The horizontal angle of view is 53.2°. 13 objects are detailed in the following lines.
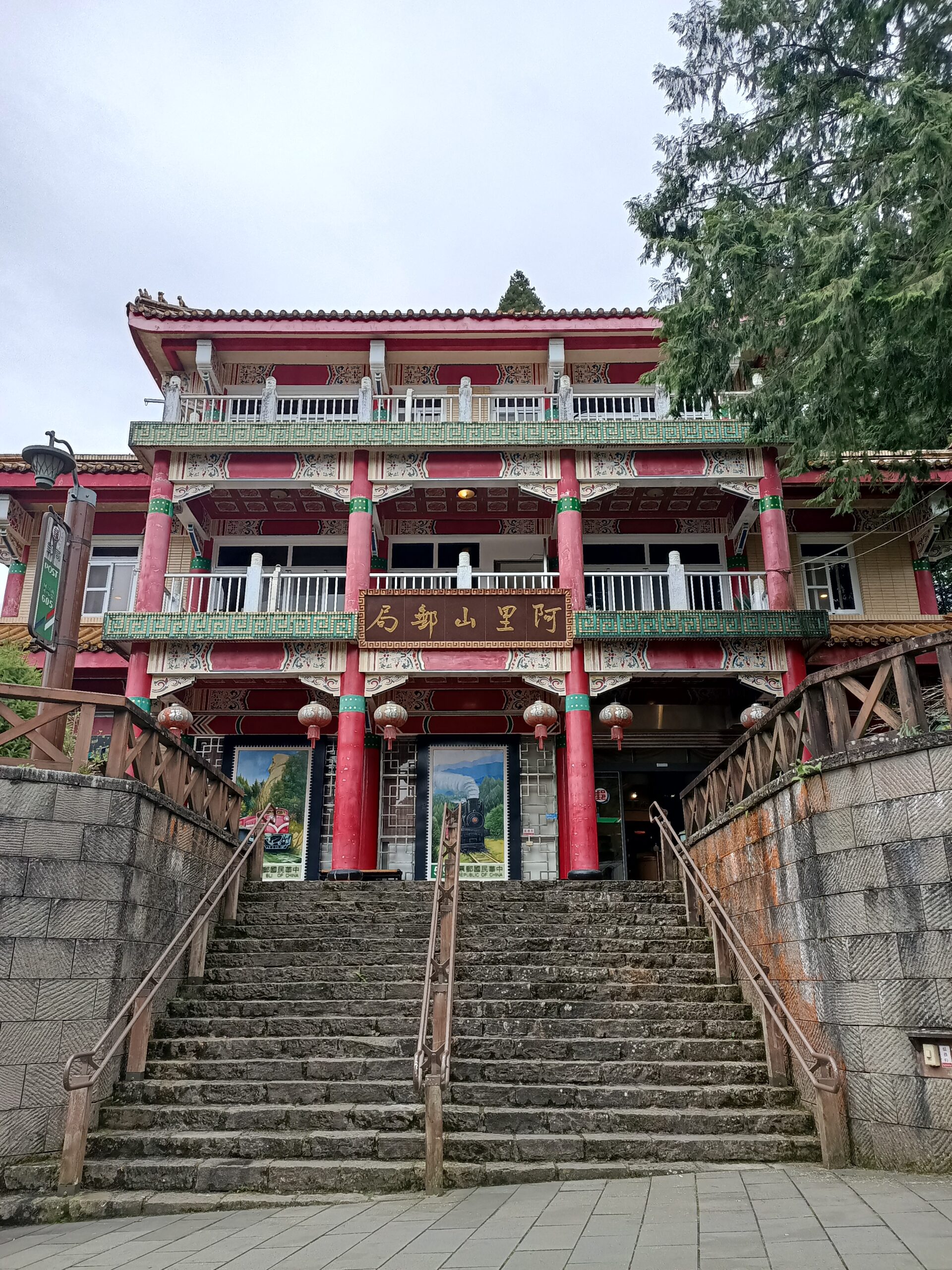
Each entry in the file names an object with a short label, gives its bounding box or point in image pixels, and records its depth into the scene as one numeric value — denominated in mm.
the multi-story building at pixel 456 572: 15383
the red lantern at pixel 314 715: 14727
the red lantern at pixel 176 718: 14898
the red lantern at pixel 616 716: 14539
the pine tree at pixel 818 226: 8000
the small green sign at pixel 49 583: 8570
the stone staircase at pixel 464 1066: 6281
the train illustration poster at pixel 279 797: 16312
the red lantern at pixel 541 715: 14508
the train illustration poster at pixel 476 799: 16484
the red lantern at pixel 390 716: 14695
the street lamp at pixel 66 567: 8594
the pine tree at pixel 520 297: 27172
